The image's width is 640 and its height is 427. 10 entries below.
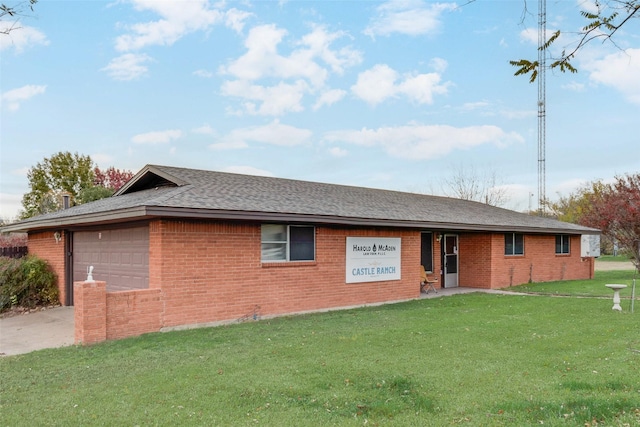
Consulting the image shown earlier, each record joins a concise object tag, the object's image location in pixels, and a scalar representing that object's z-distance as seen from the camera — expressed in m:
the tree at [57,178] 32.97
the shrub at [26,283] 12.78
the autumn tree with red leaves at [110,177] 34.88
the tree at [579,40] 3.81
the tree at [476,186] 44.12
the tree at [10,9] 4.11
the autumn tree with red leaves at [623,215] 22.91
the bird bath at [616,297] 11.30
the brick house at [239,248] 9.41
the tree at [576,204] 42.12
